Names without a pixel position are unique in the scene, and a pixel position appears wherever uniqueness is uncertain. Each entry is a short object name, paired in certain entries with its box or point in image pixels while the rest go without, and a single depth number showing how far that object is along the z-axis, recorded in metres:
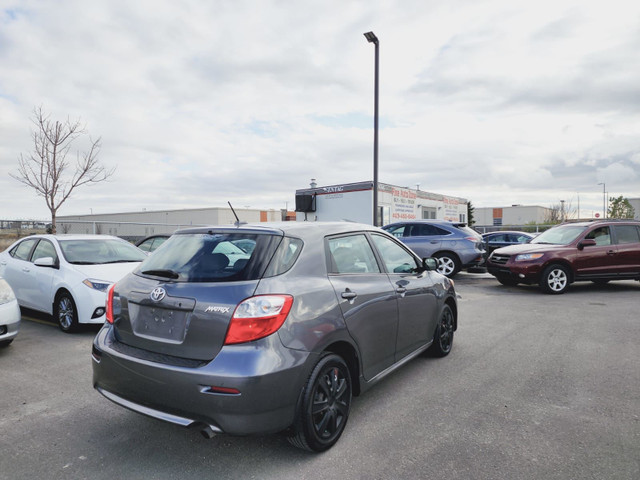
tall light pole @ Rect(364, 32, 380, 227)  13.16
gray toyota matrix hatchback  2.59
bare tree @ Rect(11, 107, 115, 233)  14.74
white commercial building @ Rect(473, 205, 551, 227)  74.38
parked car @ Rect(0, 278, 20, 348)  5.11
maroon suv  9.93
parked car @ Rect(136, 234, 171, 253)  11.15
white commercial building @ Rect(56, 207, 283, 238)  45.44
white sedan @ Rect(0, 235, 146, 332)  6.10
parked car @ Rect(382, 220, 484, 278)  12.05
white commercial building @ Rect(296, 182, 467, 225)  20.56
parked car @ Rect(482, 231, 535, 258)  16.73
